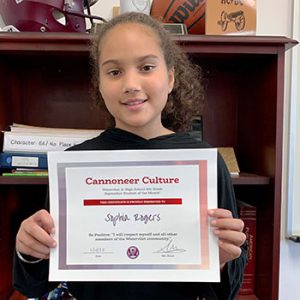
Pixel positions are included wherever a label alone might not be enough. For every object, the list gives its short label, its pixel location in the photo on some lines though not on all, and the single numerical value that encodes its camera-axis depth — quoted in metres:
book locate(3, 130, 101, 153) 0.90
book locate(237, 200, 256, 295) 0.99
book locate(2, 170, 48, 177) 0.88
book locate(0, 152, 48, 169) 0.89
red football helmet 0.87
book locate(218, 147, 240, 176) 0.97
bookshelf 0.84
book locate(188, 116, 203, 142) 1.05
